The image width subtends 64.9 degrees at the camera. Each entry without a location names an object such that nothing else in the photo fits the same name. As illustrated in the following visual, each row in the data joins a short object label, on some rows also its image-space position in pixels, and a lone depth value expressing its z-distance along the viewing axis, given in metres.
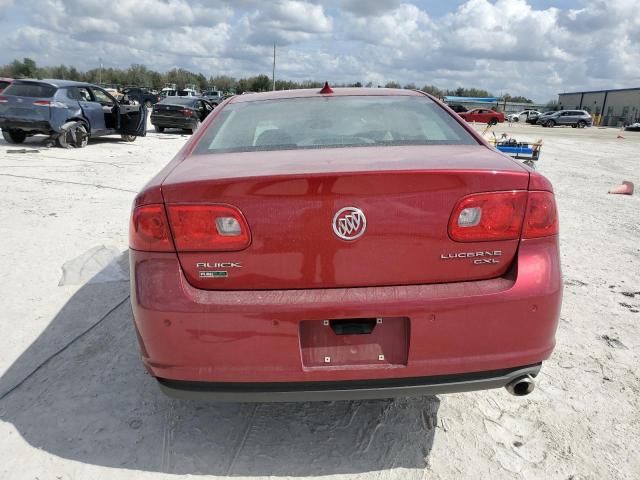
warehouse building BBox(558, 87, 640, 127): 62.59
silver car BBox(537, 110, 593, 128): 46.50
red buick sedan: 1.87
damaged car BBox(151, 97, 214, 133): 18.67
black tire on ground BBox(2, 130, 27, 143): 12.69
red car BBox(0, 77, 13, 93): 15.41
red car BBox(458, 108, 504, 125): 44.03
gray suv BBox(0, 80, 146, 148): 11.85
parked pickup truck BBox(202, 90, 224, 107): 48.31
